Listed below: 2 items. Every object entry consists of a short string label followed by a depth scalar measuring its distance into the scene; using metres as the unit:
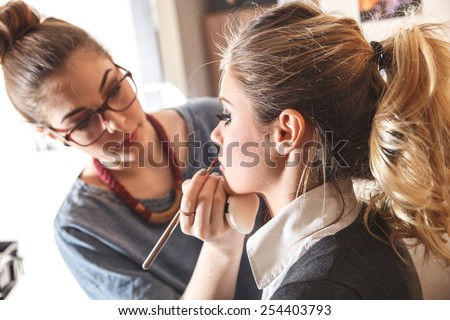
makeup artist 0.67
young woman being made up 0.52
